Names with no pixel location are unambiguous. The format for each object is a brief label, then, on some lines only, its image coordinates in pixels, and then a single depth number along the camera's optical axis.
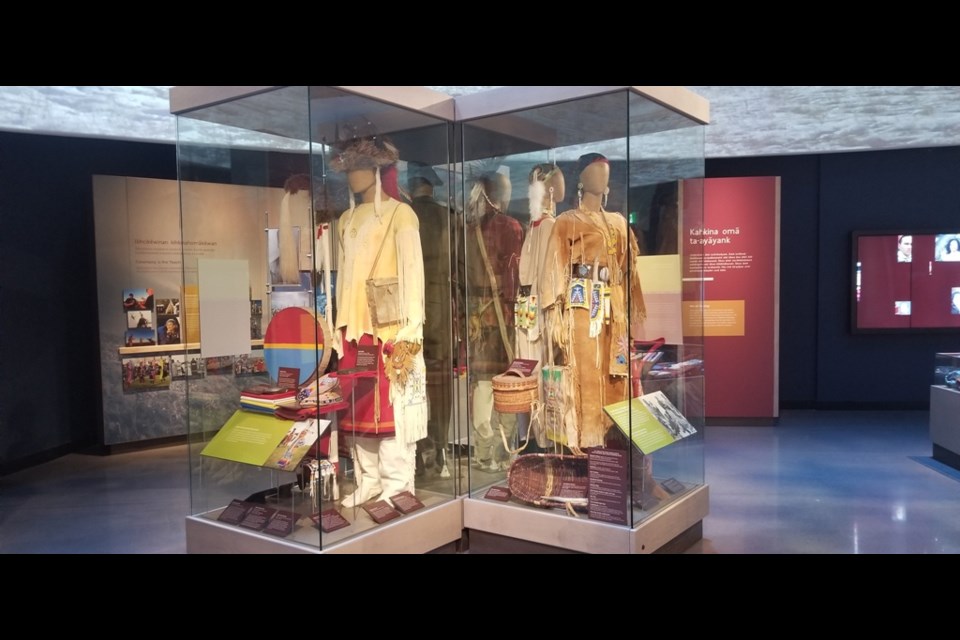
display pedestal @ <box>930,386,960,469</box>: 5.74
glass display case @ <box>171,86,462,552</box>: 3.36
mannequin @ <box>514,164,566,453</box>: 3.96
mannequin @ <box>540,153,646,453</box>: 3.70
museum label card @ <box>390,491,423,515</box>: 3.72
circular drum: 3.30
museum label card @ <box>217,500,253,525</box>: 3.57
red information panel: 7.53
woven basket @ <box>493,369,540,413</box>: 3.90
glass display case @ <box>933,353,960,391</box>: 5.82
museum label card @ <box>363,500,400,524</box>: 3.58
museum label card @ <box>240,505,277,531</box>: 3.47
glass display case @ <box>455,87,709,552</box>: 3.61
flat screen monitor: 8.08
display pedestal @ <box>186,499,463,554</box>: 3.34
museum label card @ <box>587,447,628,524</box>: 3.53
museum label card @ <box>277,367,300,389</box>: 3.43
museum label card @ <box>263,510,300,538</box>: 3.36
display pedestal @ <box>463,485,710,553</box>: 3.51
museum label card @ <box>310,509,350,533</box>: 3.29
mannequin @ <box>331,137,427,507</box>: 3.63
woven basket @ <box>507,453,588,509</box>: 3.80
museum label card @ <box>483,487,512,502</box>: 3.97
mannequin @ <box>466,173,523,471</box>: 4.04
